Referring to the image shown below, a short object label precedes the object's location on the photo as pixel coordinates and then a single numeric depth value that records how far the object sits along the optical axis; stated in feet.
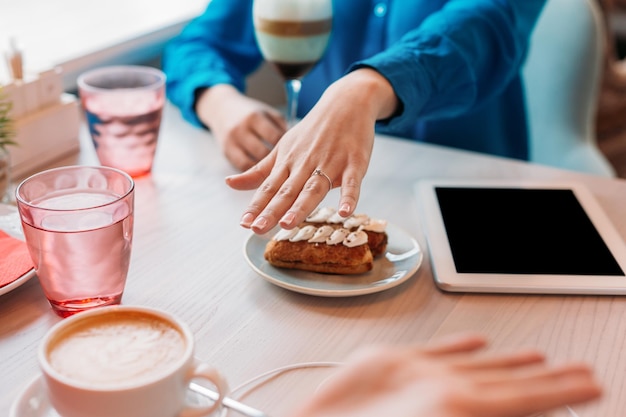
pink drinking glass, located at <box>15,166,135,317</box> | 2.24
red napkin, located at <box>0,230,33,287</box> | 2.52
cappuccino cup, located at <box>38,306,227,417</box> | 1.73
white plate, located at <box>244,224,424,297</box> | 2.53
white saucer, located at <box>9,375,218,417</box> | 1.90
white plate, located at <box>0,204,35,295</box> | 2.84
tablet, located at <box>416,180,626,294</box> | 2.66
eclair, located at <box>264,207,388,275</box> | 2.61
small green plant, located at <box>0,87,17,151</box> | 2.99
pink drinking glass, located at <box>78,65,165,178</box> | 3.41
